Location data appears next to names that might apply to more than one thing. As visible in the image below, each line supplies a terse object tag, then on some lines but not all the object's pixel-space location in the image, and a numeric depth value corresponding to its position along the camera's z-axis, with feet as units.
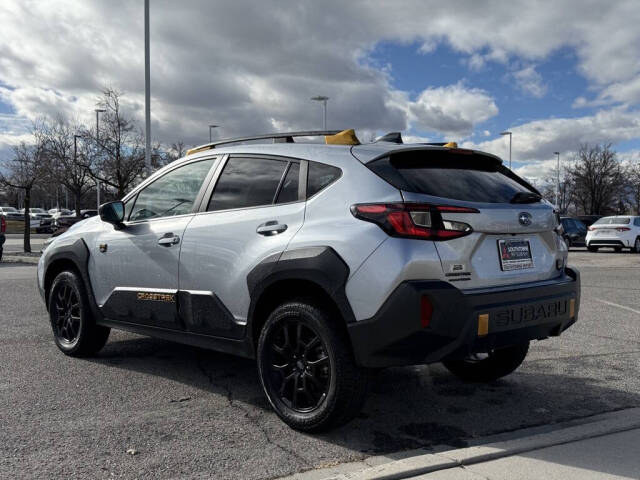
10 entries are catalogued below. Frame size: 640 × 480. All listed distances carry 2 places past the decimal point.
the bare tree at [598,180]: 177.78
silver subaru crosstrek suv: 10.46
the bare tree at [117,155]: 66.30
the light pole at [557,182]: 183.01
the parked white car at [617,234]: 74.23
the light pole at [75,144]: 89.05
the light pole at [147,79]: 59.62
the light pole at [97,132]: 68.40
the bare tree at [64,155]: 85.76
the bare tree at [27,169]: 65.98
